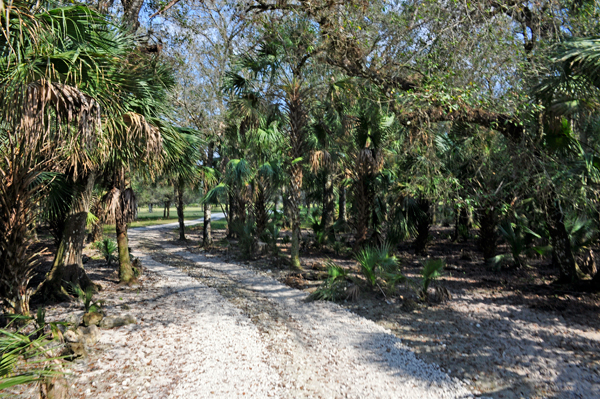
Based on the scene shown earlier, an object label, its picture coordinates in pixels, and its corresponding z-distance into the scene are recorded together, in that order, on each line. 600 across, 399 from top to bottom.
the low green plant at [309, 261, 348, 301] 6.85
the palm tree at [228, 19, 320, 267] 9.15
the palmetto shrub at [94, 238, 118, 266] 9.99
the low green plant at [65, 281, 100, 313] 5.11
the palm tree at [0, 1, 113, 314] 3.18
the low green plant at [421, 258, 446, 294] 6.36
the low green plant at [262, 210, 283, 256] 11.53
